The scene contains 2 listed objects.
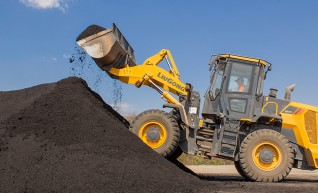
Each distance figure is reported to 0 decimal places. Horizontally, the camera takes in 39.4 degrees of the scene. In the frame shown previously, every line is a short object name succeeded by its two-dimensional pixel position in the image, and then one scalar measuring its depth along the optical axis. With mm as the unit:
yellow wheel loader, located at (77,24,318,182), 10812
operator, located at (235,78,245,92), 11234
